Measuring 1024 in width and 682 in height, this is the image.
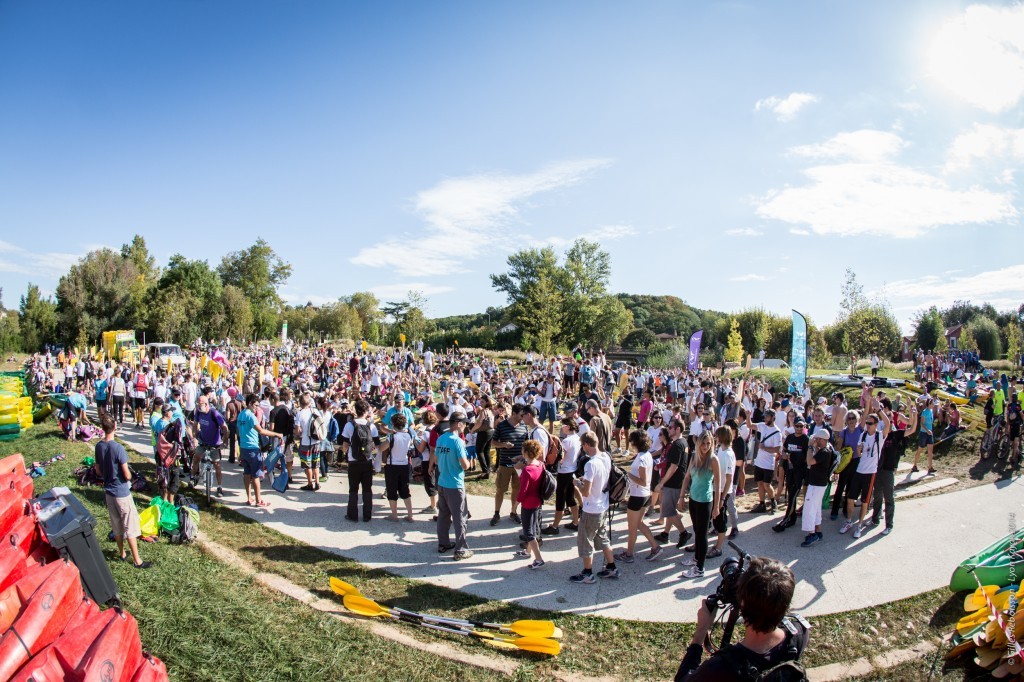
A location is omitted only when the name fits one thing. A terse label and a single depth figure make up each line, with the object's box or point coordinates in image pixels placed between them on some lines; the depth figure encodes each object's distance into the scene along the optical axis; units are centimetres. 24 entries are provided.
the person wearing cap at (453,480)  655
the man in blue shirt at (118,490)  583
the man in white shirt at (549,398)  1439
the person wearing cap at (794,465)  737
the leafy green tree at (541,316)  4575
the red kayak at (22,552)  383
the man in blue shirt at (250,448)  816
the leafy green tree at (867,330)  2984
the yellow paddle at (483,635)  472
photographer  229
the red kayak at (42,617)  311
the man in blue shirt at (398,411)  905
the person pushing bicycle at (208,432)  857
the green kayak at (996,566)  527
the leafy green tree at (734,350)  4079
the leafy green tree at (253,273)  6750
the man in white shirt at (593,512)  586
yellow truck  3173
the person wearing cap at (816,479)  688
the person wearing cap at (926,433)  1022
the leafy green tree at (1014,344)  3209
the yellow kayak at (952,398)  1527
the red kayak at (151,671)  331
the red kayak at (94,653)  295
